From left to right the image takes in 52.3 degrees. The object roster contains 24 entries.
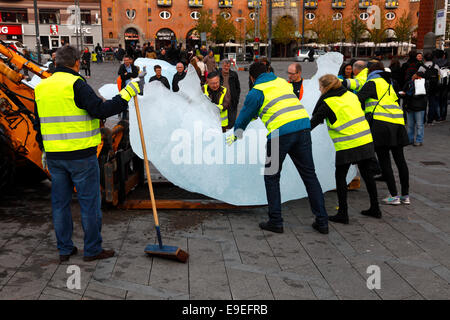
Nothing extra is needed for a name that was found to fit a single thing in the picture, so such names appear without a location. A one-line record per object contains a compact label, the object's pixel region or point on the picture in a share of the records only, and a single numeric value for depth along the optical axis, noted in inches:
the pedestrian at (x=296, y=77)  261.6
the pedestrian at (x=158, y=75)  362.6
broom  165.4
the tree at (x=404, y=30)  2347.4
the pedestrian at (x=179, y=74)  388.2
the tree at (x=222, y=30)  2266.2
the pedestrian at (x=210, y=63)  527.8
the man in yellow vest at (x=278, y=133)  191.6
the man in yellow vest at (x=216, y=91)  302.2
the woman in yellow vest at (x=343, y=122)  198.7
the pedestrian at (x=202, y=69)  469.7
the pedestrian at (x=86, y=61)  1014.4
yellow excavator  216.2
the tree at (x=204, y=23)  2260.6
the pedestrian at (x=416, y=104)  366.0
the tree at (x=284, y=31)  2284.7
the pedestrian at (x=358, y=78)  248.4
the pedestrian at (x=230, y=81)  351.5
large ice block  212.2
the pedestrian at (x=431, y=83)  431.8
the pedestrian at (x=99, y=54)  1647.4
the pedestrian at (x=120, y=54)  1161.7
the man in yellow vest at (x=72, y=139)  157.1
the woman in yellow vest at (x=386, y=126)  225.6
